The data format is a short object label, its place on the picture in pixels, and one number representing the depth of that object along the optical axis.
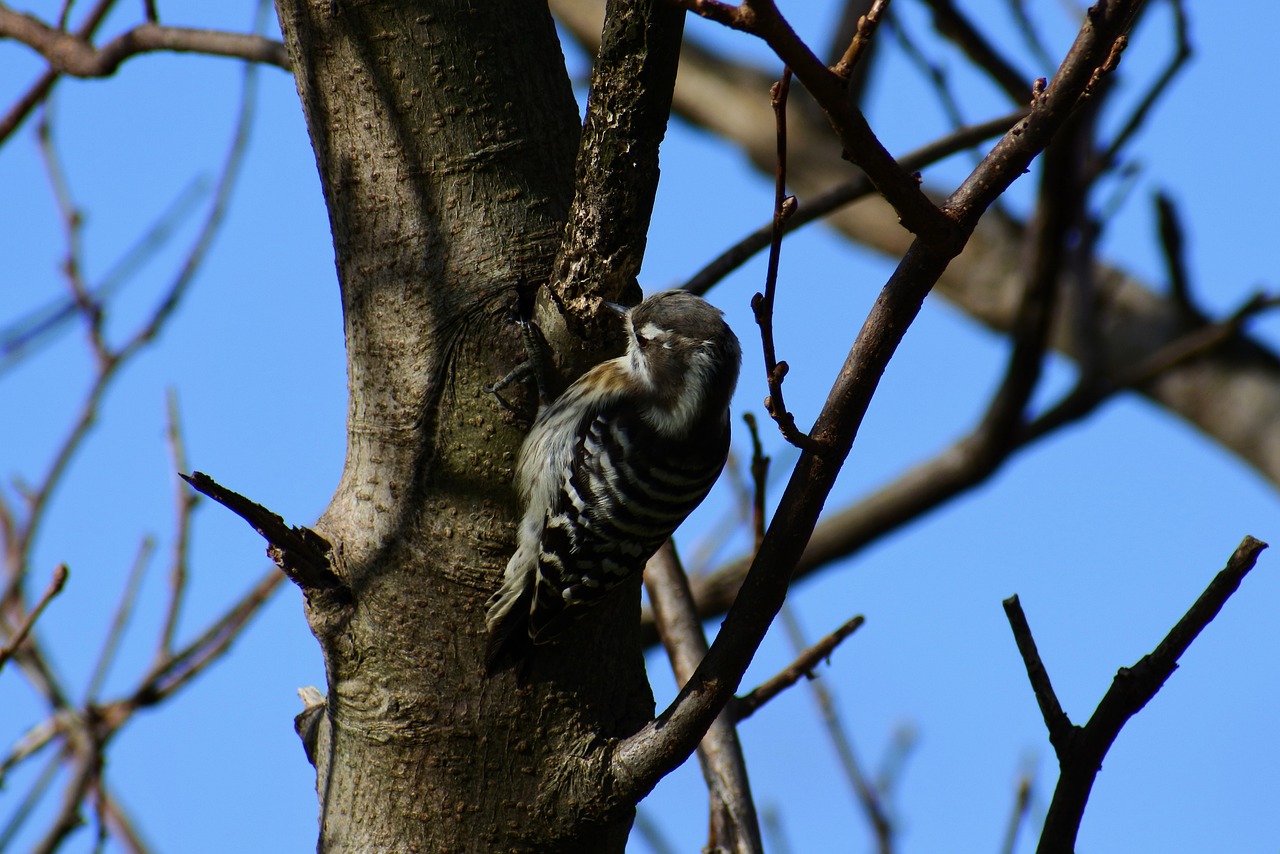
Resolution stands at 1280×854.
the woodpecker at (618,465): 6.62
